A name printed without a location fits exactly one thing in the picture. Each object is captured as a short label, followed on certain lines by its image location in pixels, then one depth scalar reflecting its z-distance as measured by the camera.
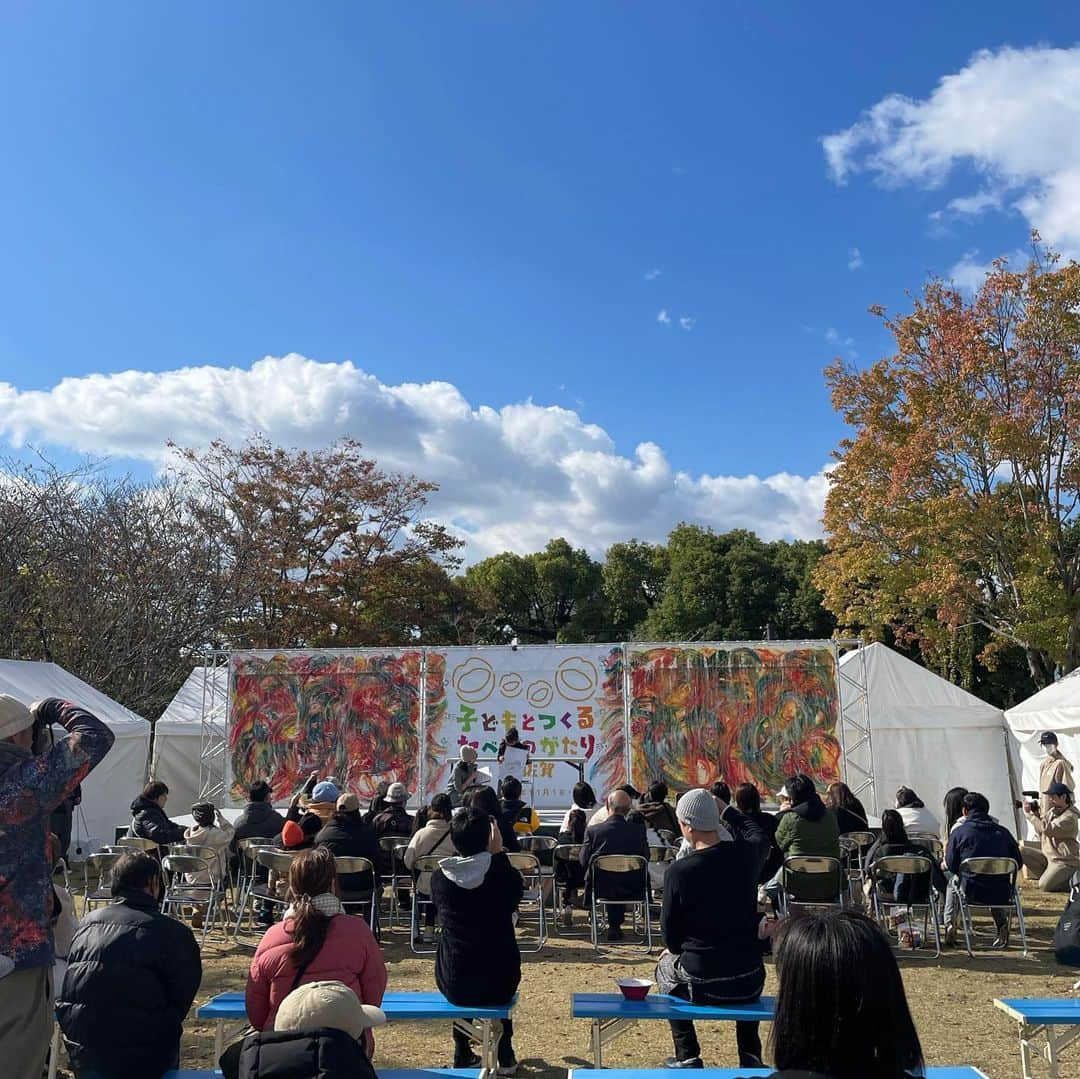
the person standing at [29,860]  2.88
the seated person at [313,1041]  2.26
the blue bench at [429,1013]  4.16
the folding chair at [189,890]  7.66
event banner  14.02
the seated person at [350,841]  7.45
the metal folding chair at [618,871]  7.36
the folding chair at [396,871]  8.16
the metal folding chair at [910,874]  7.16
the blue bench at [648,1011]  4.02
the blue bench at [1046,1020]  4.10
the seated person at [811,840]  7.16
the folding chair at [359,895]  7.23
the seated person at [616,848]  7.62
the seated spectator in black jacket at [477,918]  4.33
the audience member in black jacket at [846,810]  8.77
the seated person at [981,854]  7.43
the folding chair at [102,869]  7.80
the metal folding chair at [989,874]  7.25
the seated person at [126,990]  3.34
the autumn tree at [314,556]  22.92
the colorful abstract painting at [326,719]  14.46
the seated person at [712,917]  4.13
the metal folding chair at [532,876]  7.30
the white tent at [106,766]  13.16
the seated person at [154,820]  8.70
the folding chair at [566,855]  8.51
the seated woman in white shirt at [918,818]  8.55
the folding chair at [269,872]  7.38
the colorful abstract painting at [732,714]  13.73
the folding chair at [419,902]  7.04
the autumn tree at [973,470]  14.99
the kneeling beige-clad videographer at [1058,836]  9.43
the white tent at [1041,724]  11.89
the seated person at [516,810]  8.92
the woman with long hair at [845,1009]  1.59
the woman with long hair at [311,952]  3.21
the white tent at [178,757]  15.20
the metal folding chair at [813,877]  7.03
